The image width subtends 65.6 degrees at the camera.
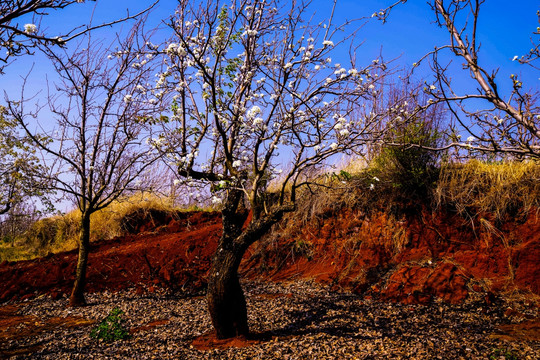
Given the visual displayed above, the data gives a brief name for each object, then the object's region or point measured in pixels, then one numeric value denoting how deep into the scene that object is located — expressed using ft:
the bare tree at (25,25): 13.89
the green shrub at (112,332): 22.60
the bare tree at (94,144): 31.35
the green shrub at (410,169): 32.50
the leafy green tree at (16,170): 33.04
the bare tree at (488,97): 14.71
